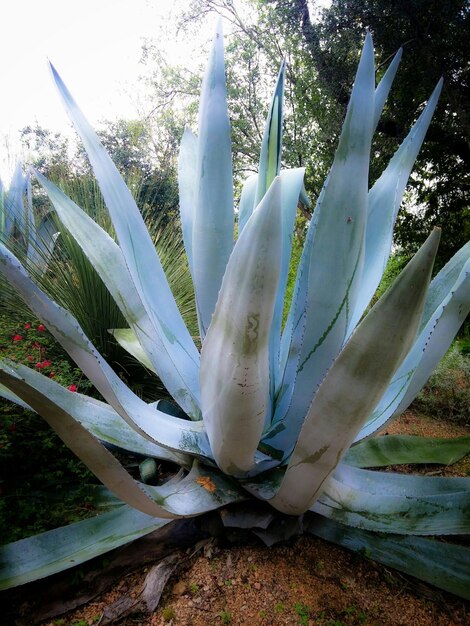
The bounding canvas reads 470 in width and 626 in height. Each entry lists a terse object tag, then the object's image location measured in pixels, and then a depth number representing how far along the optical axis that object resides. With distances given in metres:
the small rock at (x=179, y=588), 0.85
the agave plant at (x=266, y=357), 0.62
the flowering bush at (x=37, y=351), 1.54
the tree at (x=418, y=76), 5.08
